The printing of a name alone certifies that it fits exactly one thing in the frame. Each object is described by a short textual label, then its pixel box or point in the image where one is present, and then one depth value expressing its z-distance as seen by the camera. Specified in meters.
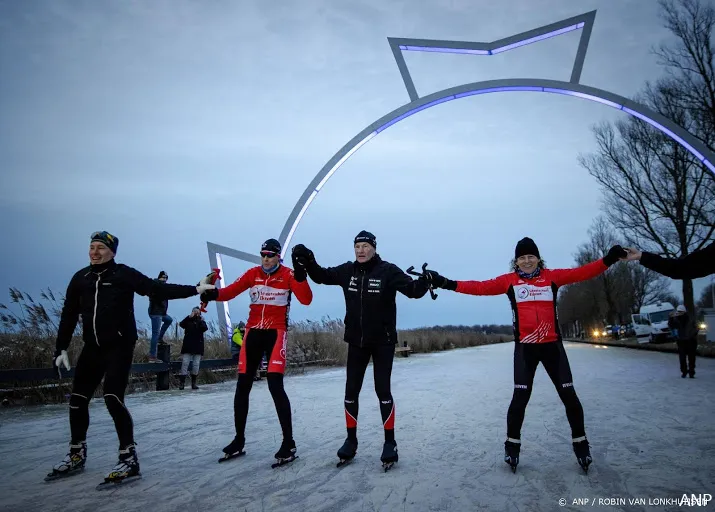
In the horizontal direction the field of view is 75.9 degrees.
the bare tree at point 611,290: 43.88
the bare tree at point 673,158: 16.70
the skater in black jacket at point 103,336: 3.76
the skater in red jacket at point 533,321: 3.73
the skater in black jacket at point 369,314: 4.09
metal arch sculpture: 10.69
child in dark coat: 10.66
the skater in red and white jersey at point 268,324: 4.16
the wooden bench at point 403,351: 22.34
